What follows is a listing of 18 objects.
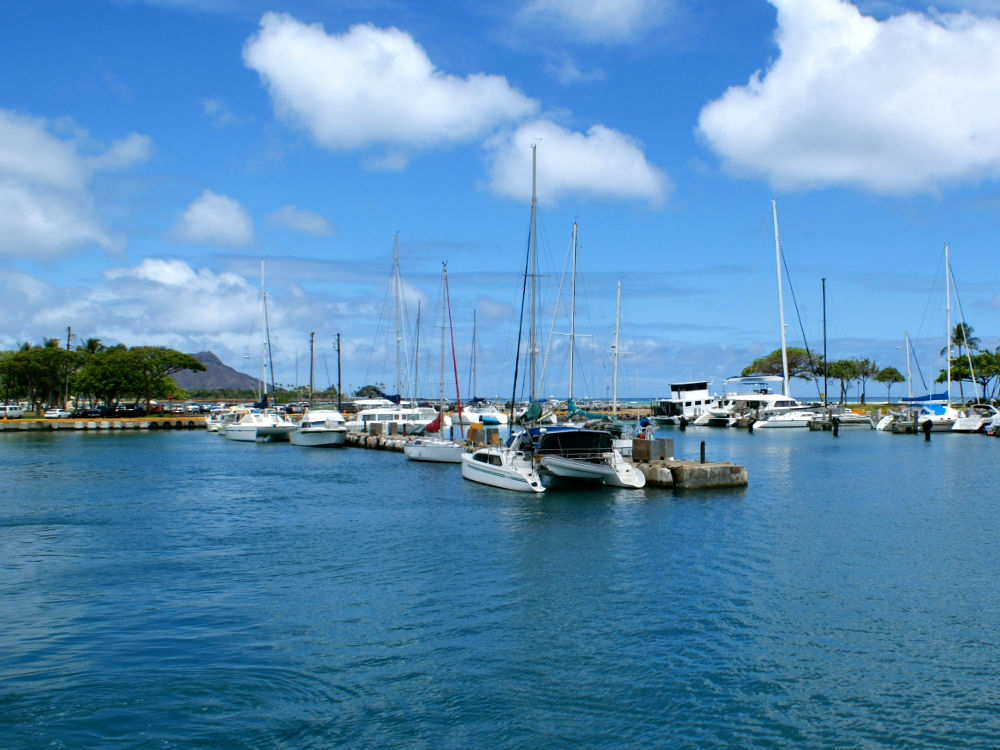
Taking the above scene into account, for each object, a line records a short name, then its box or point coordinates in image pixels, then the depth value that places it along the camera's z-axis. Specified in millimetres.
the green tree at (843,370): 127000
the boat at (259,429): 76125
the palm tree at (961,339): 109688
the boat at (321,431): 67000
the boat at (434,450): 50281
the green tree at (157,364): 112438
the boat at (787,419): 86812
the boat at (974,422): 76625
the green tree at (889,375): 134000
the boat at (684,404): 104750
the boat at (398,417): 70088
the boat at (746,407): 91000
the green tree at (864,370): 133125
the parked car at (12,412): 105062
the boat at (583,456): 34625
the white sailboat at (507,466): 34531
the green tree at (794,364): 125875
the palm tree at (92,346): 129000
